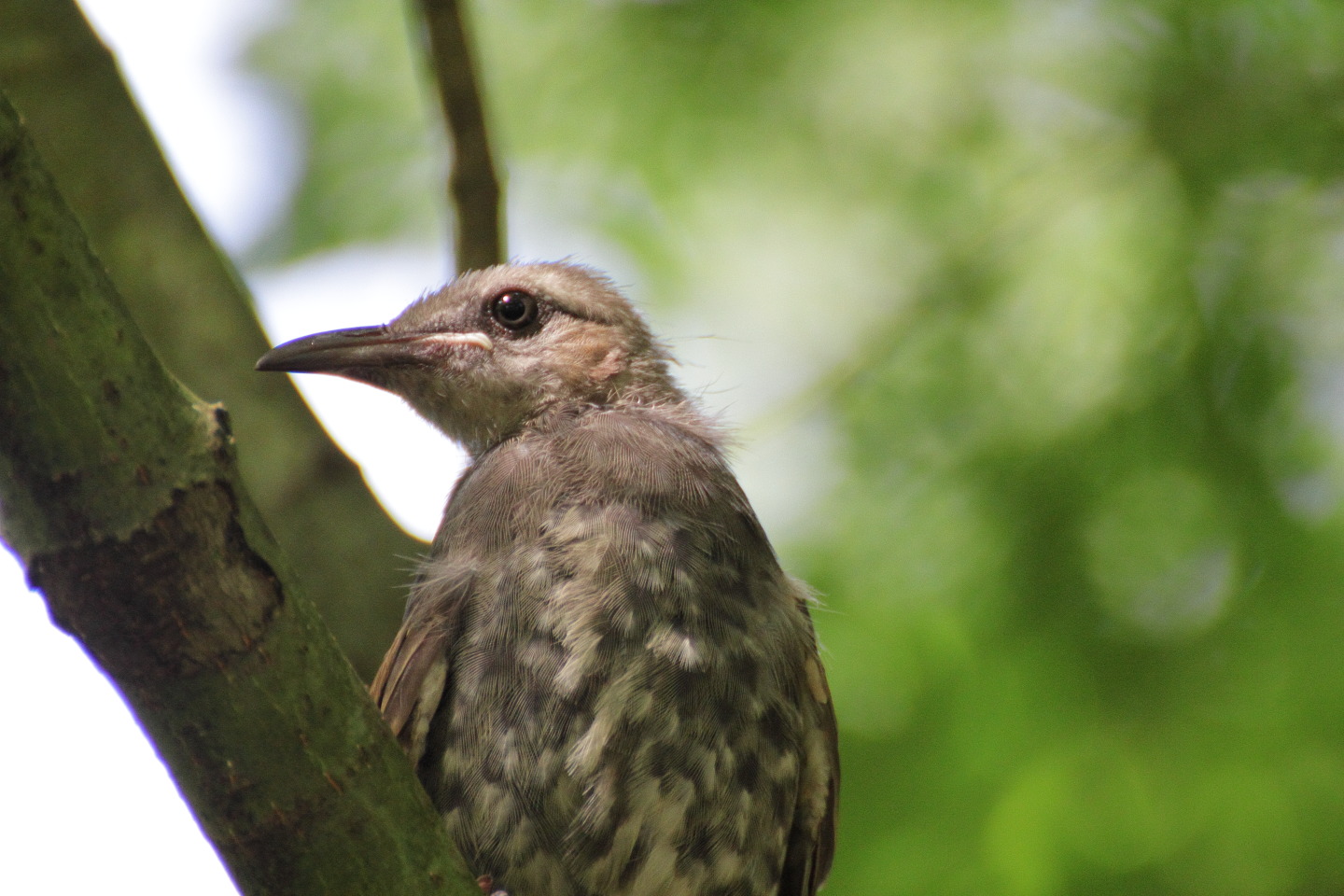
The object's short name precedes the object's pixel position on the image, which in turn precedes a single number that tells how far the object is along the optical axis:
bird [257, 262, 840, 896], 5.33
